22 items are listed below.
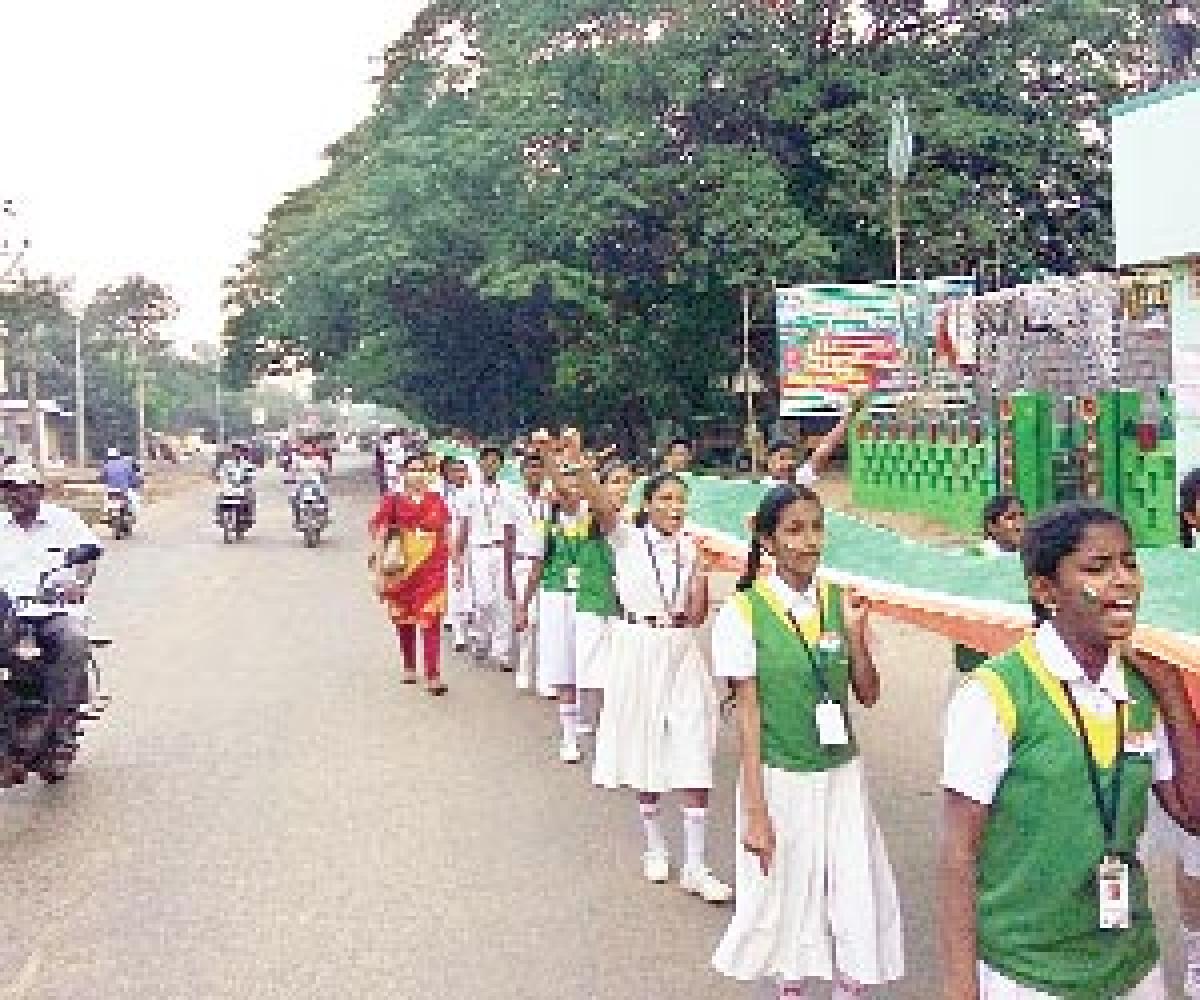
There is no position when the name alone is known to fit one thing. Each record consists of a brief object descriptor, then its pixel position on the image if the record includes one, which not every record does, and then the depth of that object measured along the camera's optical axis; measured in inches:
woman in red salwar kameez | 442.6
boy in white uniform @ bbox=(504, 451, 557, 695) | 391.9
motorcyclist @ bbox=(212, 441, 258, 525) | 1028.5
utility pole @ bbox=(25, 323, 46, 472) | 2448.3
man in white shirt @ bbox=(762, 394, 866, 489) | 267.6
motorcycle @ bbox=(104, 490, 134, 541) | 1120.2
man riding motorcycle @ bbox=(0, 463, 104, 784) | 320.2
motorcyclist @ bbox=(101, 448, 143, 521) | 1095.0
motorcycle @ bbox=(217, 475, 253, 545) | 1053.8
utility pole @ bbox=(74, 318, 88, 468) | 2436.0
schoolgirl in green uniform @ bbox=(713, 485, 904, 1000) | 171.3
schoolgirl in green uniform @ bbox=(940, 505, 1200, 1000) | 118.6
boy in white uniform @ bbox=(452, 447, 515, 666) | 493.4
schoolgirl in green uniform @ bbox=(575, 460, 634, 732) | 324.5
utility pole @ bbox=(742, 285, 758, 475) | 877.0
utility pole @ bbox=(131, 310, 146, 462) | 2972.4
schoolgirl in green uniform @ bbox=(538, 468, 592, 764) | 355.6
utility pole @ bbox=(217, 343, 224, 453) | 4461.1
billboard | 831.1
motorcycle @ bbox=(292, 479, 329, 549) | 994.1
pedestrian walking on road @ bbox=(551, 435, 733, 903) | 252.7
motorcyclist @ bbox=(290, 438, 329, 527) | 966.4
